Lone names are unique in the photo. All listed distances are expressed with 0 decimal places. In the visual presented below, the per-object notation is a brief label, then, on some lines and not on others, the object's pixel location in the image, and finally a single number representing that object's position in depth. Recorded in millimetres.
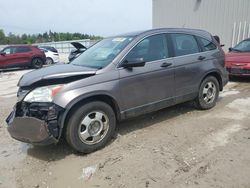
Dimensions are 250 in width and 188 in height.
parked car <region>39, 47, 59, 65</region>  14332
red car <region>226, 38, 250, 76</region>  5953
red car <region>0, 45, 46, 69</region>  11881
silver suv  2568
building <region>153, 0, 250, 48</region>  10268
